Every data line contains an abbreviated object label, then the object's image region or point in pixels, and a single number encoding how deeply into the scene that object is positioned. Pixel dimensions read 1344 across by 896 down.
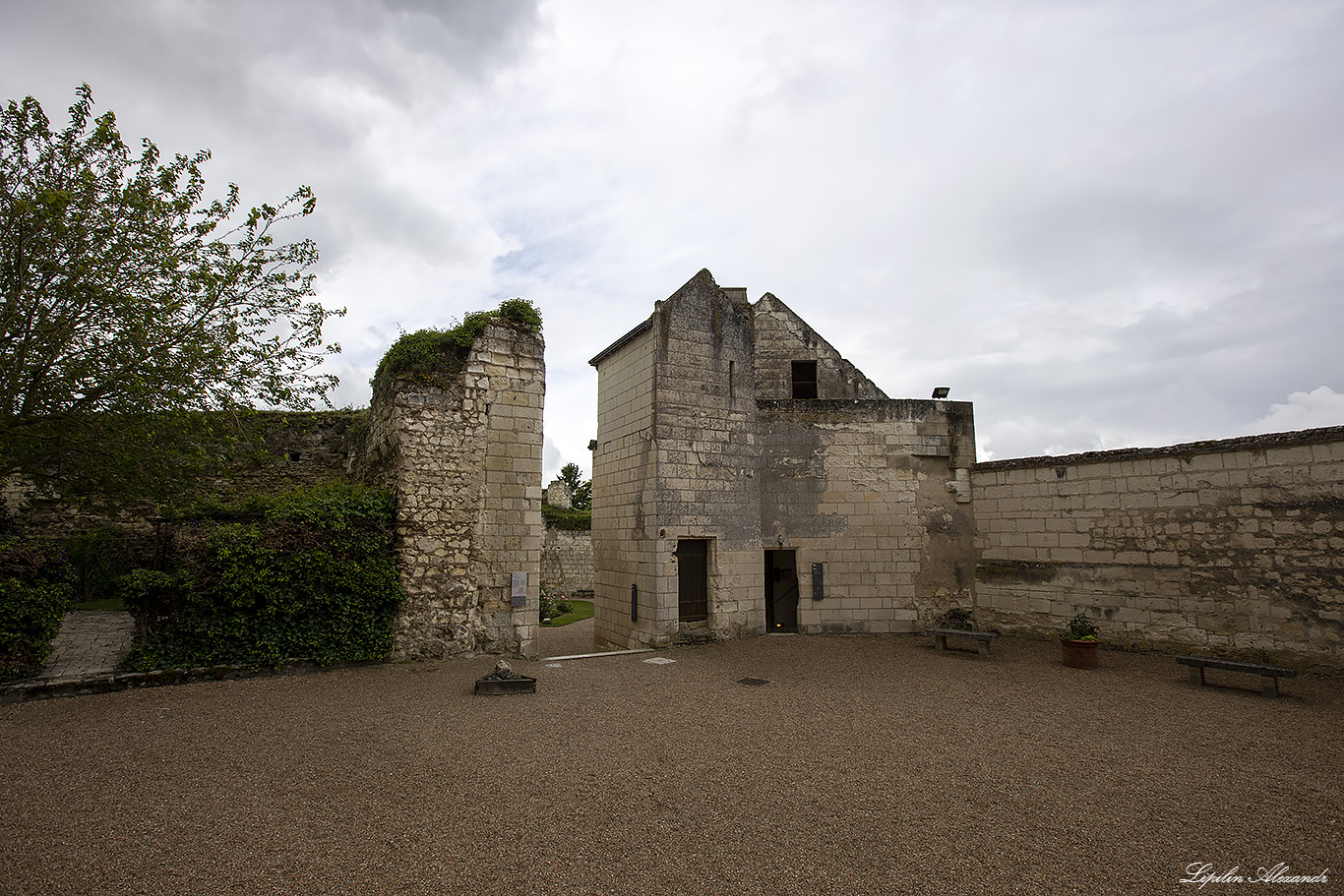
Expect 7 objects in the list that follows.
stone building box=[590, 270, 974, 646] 10.79
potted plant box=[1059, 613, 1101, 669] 8.57
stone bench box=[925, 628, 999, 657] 9.27
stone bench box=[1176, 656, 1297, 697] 6.93
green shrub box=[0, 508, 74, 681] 6.27
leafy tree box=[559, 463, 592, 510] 37.44
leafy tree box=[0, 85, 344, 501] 6.65
